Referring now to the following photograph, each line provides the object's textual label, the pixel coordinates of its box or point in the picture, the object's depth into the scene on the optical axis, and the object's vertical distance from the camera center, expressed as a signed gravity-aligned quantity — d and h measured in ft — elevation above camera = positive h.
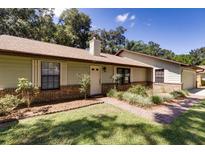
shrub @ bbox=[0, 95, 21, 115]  19.67 -3.87
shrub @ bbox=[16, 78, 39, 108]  21.89 -2.42
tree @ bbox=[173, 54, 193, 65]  141.61 +17.91
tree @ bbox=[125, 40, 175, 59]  160.29 +35.69
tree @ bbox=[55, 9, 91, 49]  87.91 +32.08
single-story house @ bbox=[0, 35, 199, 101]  23.88 +1.54
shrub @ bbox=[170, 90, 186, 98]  37.41 -4.46
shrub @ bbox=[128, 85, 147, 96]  32.70 -3.07
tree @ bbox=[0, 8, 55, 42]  68.49 +27.62
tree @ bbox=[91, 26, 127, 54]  118.48 +32.94
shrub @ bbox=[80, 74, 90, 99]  30.03 -1.32
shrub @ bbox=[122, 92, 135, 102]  28.46 -4.01
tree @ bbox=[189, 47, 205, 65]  168.97 +30.70
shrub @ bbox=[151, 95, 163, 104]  28.50 -4.46
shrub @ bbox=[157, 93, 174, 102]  31.49 -4.61
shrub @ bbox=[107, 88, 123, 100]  31.94 -4.01
